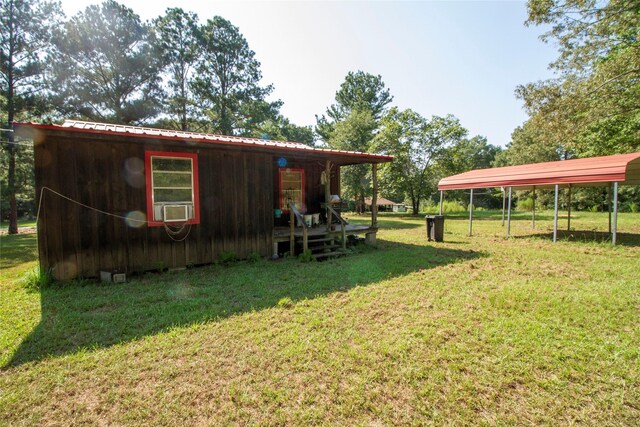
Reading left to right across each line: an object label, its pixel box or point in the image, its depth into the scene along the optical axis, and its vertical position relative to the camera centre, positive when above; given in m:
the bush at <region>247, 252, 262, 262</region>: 6.81 -1.33
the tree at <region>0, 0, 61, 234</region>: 13.71 +7.21
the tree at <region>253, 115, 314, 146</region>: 22.98 +6.93
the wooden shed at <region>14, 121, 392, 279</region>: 4.91 +0.05
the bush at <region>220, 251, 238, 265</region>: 6.48 -1.27
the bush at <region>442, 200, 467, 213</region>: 26.38 -0.63
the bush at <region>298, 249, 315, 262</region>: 6.97 -1.36
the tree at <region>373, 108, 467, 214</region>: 21.08 +3.99
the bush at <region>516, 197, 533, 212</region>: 26.41 -0.35
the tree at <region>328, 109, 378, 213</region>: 23.27 +4.77
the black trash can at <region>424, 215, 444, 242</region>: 9.65 -0.92
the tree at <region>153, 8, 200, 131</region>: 18.58 +9.73
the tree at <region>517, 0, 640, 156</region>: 11.08 +5.15
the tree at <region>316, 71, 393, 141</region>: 29.14 +10.63
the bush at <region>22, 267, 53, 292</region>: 4.82 -1.34
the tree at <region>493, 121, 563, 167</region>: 27.73 +4.93
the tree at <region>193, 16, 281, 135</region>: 19.80 +8.39
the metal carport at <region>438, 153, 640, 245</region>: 7.73 +0.84
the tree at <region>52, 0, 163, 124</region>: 14.84 +7.40
